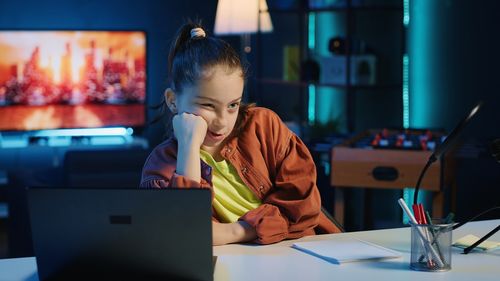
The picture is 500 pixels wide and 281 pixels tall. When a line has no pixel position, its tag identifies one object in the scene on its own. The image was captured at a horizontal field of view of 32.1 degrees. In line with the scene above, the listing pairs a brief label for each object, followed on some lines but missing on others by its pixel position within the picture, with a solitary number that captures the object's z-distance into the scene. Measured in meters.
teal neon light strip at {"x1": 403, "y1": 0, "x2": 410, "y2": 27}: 4.68
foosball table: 3.50
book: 1.76
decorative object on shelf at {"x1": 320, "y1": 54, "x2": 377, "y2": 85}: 4.63
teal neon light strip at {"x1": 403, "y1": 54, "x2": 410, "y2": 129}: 4.78
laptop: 1.51
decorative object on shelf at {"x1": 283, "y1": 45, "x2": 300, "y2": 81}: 5.57
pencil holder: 1.69
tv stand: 5.82
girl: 1.93
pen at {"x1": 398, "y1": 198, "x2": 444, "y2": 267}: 1.69
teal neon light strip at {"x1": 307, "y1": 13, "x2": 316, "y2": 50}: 5.63
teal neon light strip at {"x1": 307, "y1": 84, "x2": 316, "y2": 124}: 5.65
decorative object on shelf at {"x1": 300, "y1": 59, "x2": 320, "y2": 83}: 5.09
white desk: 1.64
